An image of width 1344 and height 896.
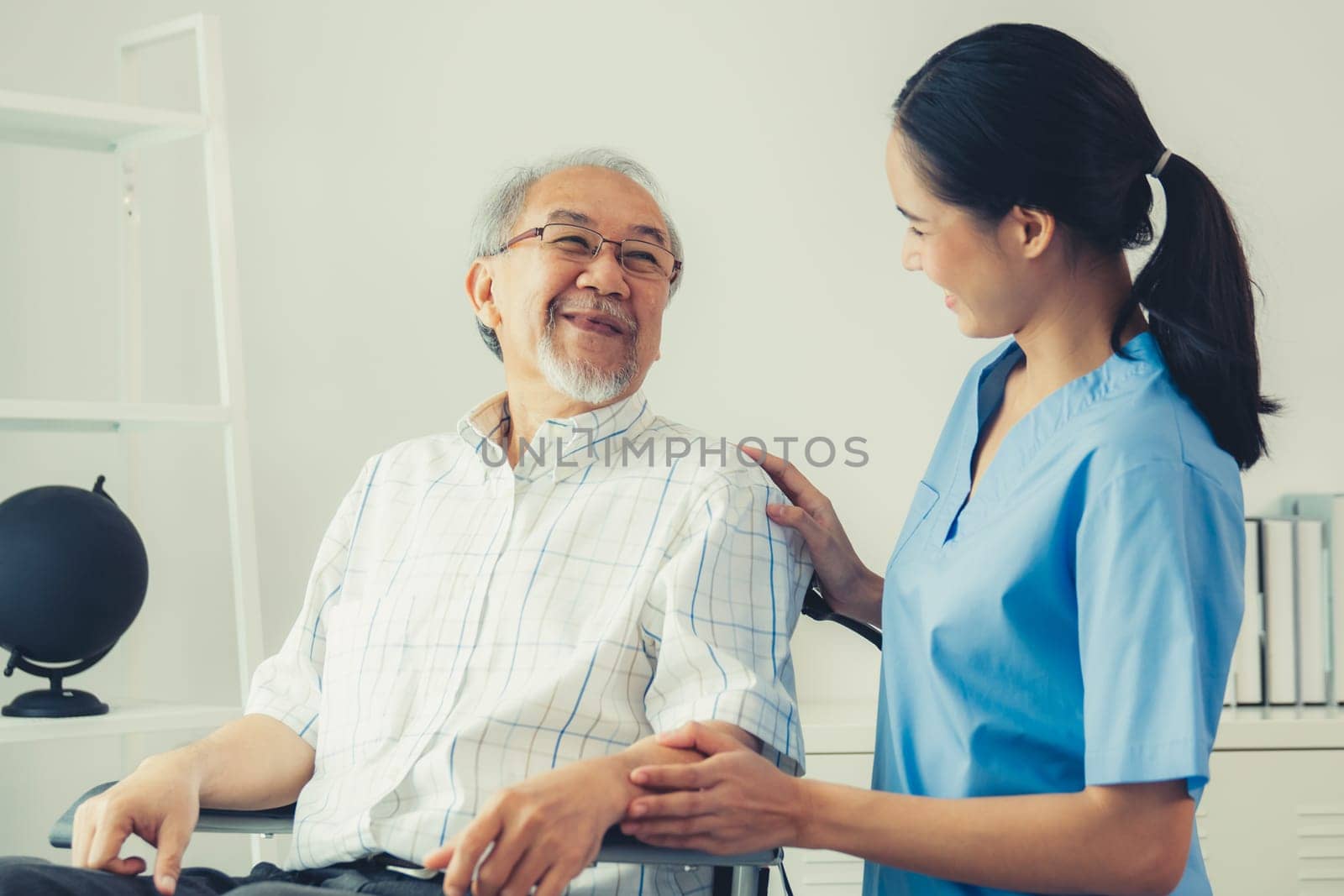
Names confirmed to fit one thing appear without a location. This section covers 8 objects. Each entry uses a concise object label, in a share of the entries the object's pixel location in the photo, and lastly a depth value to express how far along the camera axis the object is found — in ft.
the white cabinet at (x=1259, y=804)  7.00
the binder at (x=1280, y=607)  7.44
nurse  3.60
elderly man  4.32
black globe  6.23
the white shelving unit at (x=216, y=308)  6.68
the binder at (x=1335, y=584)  7.48
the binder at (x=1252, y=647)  7.49
